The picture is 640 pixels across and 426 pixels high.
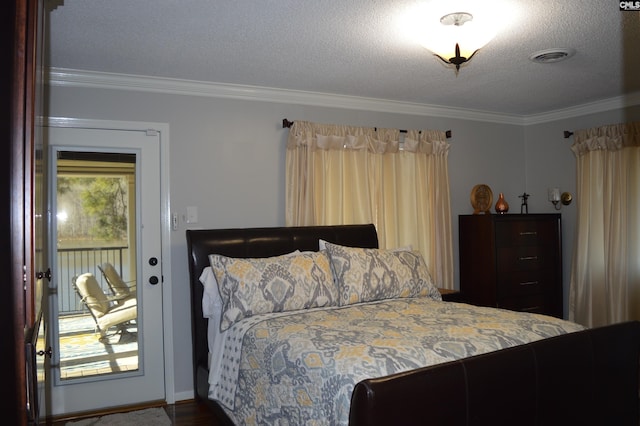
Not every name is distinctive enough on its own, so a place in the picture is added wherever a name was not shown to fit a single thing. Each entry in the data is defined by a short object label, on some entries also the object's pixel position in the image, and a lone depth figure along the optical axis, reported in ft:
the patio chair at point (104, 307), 11.59
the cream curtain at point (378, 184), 13.60
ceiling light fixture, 8.67
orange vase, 16.31
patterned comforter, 6.70
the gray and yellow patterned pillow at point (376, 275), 11.06
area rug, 10.76
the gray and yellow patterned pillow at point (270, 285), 10.05
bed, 6.24
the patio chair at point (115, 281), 11.84
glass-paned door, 11.33
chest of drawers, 15.23
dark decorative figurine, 17.73
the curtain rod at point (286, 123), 13.47
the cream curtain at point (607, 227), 14.74
